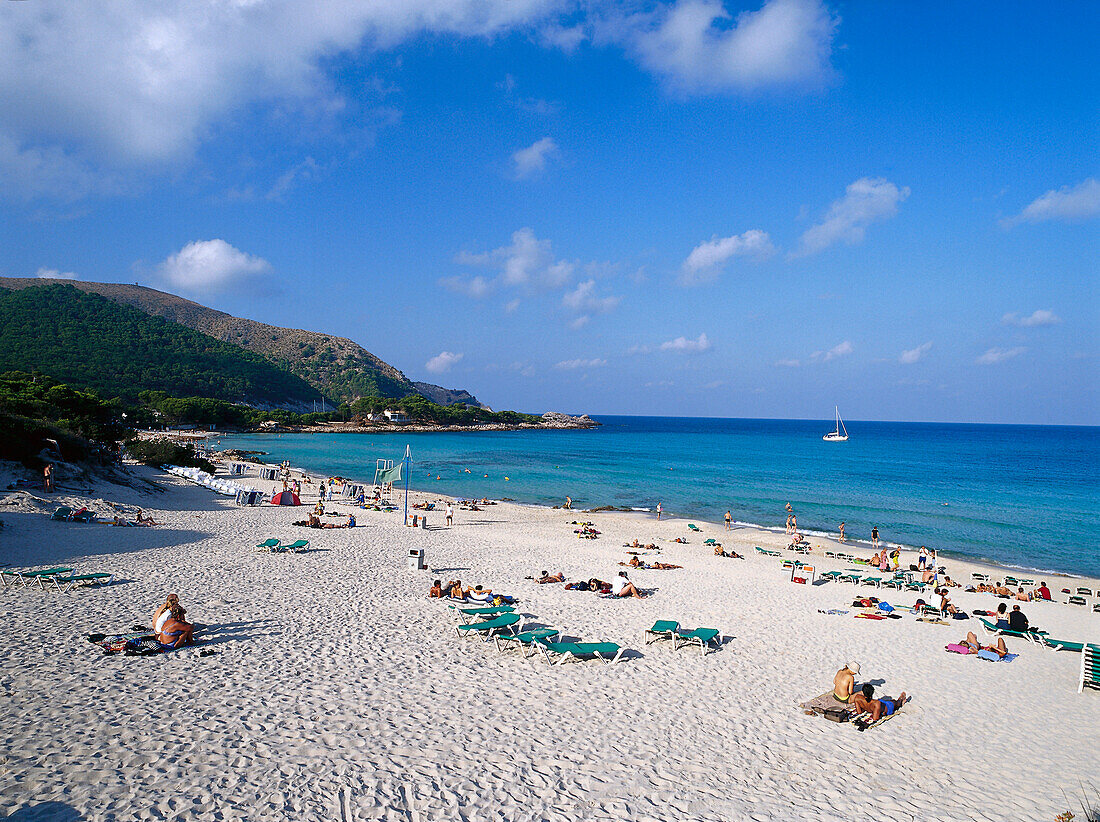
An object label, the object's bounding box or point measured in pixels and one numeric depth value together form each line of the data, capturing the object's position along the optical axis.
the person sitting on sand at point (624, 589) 13.15
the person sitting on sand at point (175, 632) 7.98
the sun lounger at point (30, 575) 10.30
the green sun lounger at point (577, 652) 8.72
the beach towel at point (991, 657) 10.10
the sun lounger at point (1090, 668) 8.89
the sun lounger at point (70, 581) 10.30
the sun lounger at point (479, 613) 10.34
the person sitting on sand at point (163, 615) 8.16
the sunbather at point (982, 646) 10.17
